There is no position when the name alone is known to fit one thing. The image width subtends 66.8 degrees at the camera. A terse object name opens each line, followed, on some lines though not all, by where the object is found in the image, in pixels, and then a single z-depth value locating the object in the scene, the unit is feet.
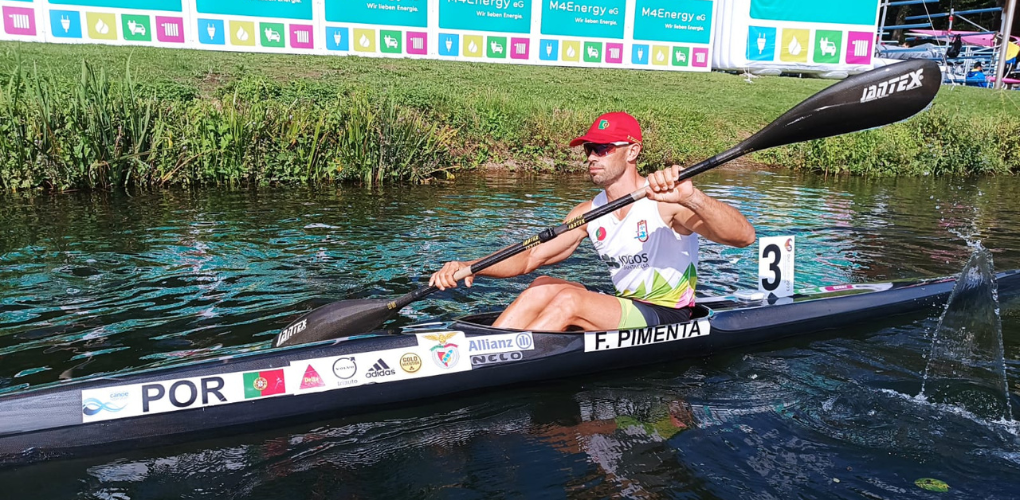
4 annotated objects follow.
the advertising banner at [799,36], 68.44
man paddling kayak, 15.61
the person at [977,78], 86.38
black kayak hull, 12.88
